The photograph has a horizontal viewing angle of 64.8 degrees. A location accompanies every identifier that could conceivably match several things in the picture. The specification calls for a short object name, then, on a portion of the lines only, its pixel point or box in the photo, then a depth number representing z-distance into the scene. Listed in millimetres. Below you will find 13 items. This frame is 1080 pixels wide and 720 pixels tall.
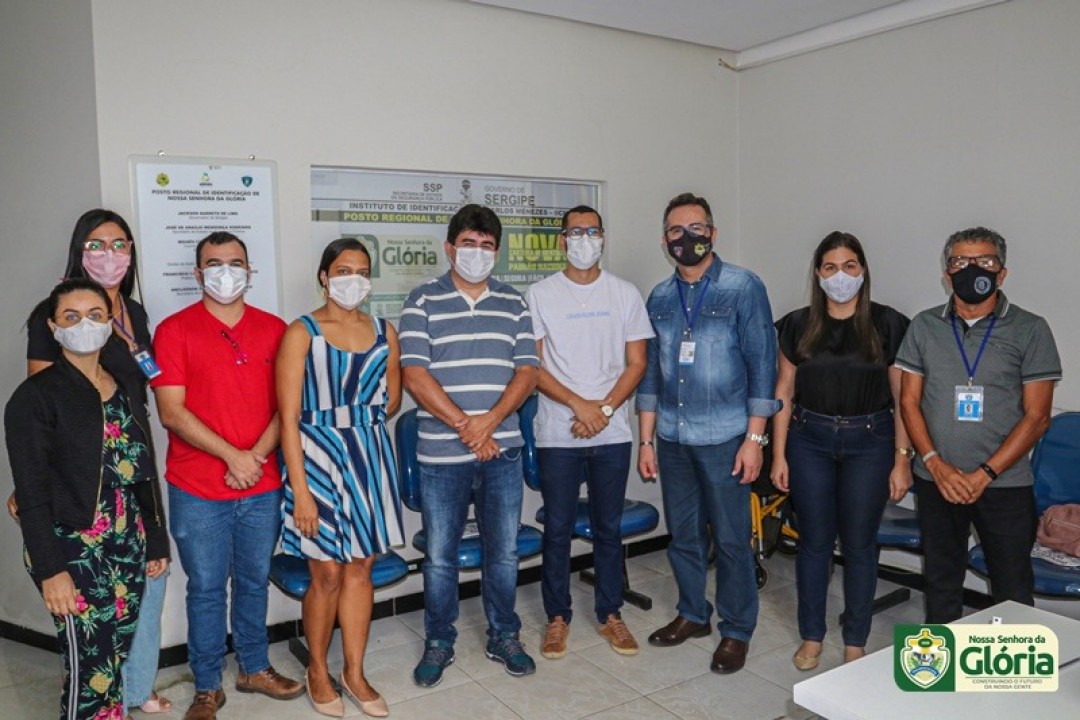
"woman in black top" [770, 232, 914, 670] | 3020
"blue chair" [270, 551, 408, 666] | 3104
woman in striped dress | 2768
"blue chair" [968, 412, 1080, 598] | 3395
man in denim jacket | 3213
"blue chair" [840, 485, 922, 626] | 3576
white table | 1515
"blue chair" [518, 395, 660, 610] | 3701
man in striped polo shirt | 3051
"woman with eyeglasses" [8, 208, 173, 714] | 2533
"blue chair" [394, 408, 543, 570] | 3559
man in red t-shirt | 2758
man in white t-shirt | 3320
